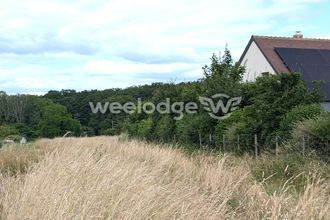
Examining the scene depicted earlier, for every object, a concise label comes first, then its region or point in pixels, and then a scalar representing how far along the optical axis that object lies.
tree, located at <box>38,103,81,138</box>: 72.88
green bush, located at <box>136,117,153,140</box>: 26.80
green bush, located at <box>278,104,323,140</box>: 12.86
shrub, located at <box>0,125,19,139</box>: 66.25
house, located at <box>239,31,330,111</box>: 29.30
